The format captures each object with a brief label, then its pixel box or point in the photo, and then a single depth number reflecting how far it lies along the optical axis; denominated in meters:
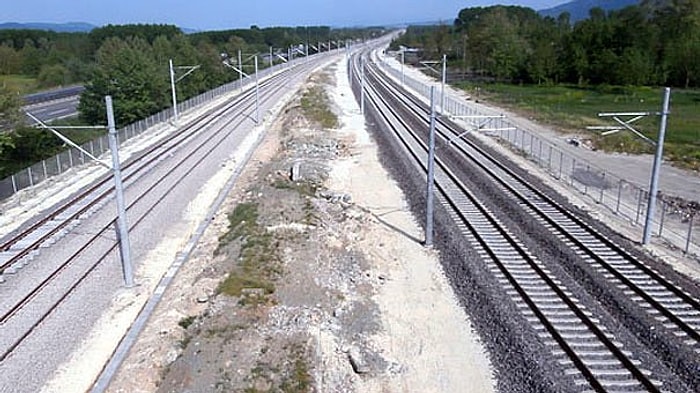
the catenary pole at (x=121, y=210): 18.02
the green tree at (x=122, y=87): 60.88
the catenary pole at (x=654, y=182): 22.44
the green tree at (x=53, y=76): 112.25
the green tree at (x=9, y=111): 37.59
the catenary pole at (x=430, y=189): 22.30
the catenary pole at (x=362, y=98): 64.12
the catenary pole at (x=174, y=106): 54.96
